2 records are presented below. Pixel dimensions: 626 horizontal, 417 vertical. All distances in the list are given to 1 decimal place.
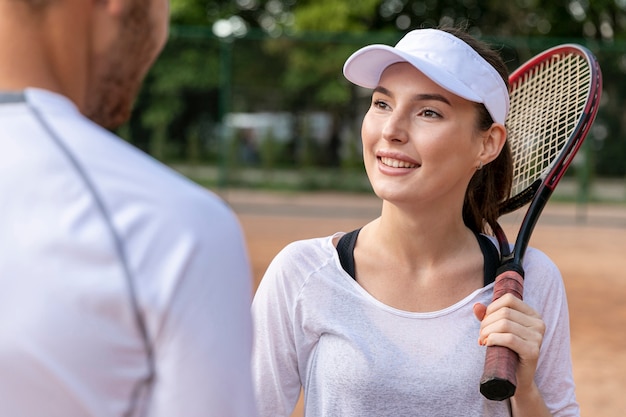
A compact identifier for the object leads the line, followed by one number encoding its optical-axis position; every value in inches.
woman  76.7
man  51.6
